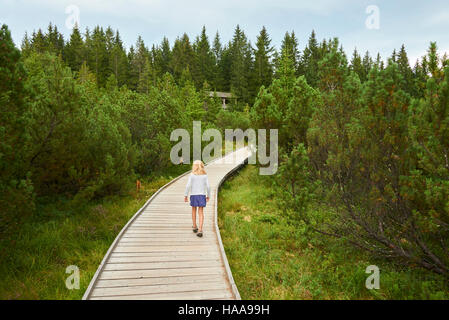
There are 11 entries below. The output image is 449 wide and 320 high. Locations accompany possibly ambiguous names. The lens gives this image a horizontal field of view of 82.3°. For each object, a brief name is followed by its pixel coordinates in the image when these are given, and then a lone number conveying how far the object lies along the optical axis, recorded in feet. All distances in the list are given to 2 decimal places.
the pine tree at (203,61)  190.80
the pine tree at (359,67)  163.09
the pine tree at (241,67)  168.45
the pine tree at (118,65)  173.06
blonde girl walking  20.52
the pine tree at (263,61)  164.86
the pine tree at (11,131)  16.07
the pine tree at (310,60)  155.82
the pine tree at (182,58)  195.11
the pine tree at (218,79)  198.29
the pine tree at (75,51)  170.40
